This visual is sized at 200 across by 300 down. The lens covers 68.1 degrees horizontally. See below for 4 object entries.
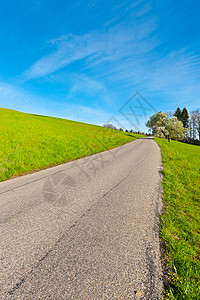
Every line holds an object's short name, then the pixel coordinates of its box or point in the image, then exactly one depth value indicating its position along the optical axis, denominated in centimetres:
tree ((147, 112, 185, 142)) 4219
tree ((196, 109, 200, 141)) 6385
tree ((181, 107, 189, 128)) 7462
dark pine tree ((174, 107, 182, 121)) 7788
